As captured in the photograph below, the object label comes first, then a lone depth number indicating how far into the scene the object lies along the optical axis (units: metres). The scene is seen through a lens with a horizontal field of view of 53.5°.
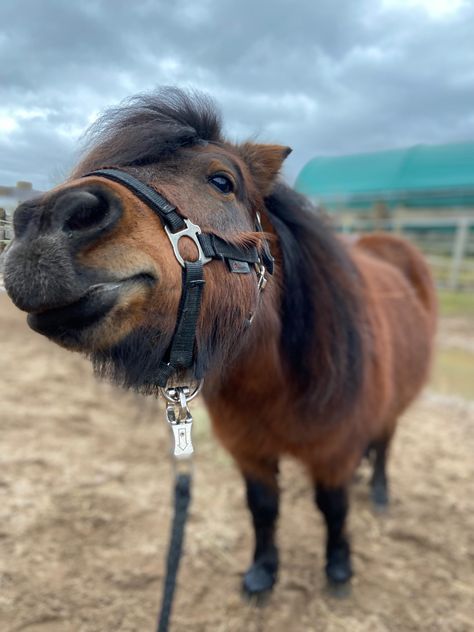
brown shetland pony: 1.17
